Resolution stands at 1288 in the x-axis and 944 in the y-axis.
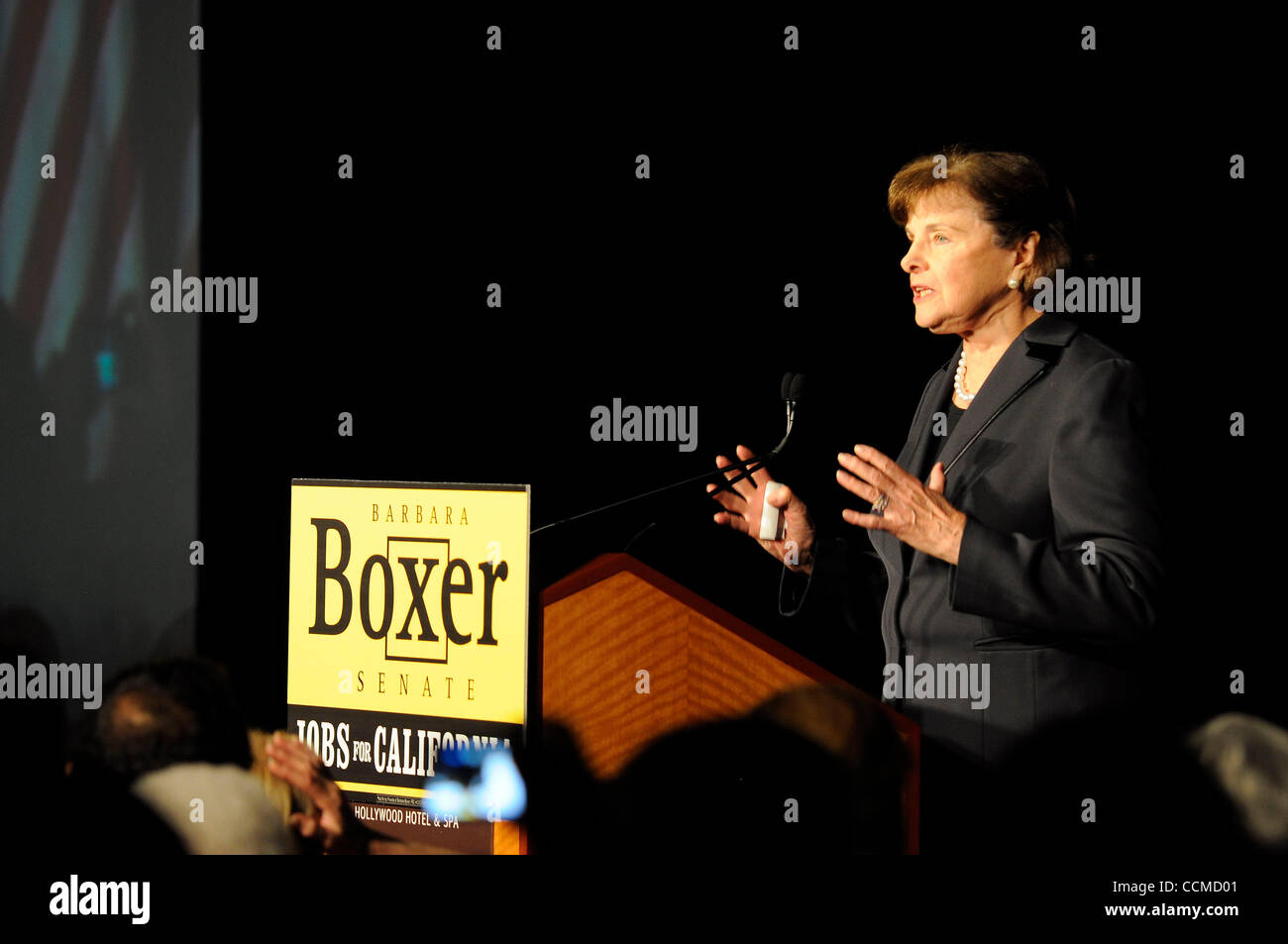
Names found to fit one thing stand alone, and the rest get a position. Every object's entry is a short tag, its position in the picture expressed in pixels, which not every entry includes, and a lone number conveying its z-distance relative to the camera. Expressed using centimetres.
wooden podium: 529
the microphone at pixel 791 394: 557
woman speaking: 539
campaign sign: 530
